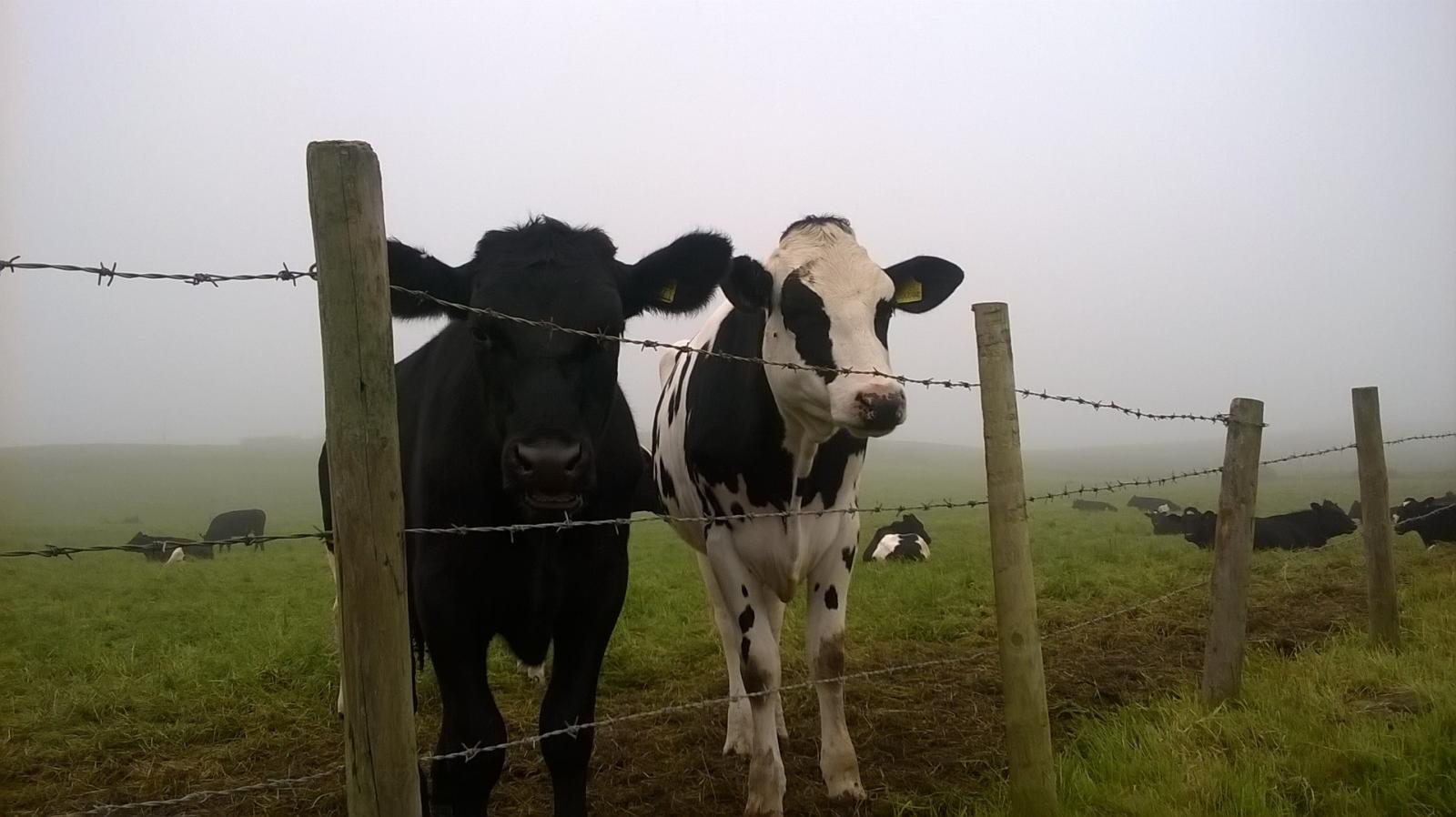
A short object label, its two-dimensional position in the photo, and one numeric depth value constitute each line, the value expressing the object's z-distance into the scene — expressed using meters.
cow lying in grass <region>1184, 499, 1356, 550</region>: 13.90
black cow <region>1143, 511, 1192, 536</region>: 18.31
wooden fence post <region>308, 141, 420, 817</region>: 1.89
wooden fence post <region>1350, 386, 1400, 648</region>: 5.86
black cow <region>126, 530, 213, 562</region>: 21.89
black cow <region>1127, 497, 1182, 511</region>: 31.81
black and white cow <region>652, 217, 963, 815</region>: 4.10
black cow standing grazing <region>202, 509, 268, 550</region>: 33.12
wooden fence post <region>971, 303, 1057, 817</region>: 3.28
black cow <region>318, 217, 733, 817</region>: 3.09
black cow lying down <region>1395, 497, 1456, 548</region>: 12.15
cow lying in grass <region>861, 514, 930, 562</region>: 14.70
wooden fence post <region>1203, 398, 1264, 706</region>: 4.57
